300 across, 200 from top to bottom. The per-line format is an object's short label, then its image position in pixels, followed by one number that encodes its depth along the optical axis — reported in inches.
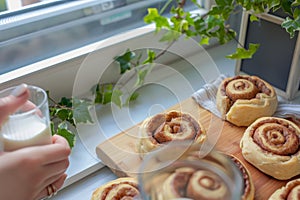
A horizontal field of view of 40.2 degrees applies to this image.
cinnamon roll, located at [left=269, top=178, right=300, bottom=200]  24.7
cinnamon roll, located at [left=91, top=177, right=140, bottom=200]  24.7
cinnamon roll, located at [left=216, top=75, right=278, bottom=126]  31.0
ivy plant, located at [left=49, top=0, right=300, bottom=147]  29.3
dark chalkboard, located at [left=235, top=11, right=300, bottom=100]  32.9
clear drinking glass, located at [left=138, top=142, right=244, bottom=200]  16.1
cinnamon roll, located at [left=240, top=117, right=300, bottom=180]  27.1
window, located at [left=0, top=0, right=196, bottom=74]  31.9
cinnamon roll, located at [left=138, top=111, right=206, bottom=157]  28.2
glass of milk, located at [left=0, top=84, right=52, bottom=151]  17.9
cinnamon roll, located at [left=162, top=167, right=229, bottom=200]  16.0
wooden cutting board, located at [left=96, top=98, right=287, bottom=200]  27.6
